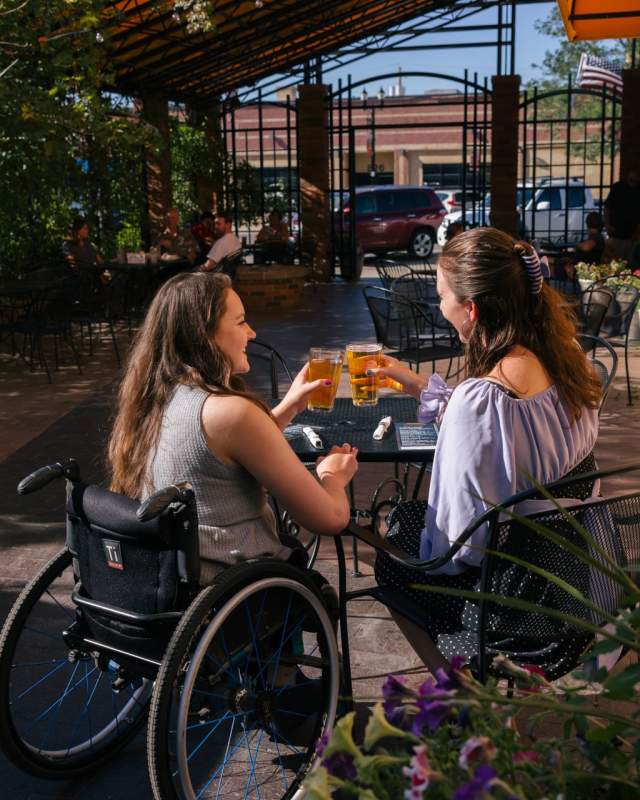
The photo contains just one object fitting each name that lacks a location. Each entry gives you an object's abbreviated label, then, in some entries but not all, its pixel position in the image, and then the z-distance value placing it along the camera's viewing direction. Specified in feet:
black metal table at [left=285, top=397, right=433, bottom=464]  9.64
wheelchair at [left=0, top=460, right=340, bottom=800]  6.89
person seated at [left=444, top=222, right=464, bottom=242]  37.17
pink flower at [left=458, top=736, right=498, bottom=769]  3.37
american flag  57.93
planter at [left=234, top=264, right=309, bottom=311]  42.52
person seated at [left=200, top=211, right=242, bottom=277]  38.75
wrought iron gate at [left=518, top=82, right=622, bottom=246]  53.31
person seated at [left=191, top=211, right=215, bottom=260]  48.39
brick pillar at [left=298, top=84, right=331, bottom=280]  54.34
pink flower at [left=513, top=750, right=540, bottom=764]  3.59
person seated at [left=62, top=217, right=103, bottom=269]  37.40
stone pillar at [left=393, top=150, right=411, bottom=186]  174.19
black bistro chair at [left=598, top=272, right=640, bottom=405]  22.36
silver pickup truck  76.13
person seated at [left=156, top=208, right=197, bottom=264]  43.09
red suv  76.33
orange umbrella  20.49
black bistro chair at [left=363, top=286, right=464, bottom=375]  20.84
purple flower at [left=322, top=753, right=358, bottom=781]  3.66
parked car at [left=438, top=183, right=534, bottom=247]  86.25
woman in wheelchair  7.61
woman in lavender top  7.80
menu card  9.77
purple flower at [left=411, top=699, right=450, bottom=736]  3.74
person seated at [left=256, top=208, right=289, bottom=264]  51.80
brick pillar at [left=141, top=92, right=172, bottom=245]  51.16
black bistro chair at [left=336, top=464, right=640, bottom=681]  7.33
